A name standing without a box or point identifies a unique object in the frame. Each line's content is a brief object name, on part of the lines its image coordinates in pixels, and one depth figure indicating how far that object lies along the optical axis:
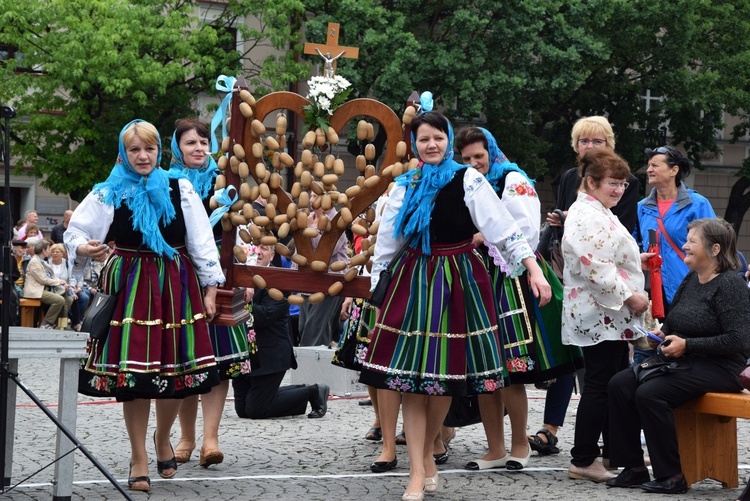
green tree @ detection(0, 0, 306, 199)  23.48
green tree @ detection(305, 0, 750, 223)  26.44
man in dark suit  8.72
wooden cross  7.31
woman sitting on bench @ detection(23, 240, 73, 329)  17.98
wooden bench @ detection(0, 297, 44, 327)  17.94
